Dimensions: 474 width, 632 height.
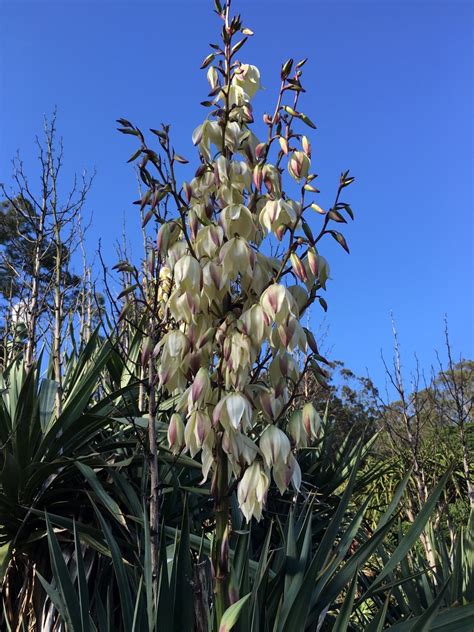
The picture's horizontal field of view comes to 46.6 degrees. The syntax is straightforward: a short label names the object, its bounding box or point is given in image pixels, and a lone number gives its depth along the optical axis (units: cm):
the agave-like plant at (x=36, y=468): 213
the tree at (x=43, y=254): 299
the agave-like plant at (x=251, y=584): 130
